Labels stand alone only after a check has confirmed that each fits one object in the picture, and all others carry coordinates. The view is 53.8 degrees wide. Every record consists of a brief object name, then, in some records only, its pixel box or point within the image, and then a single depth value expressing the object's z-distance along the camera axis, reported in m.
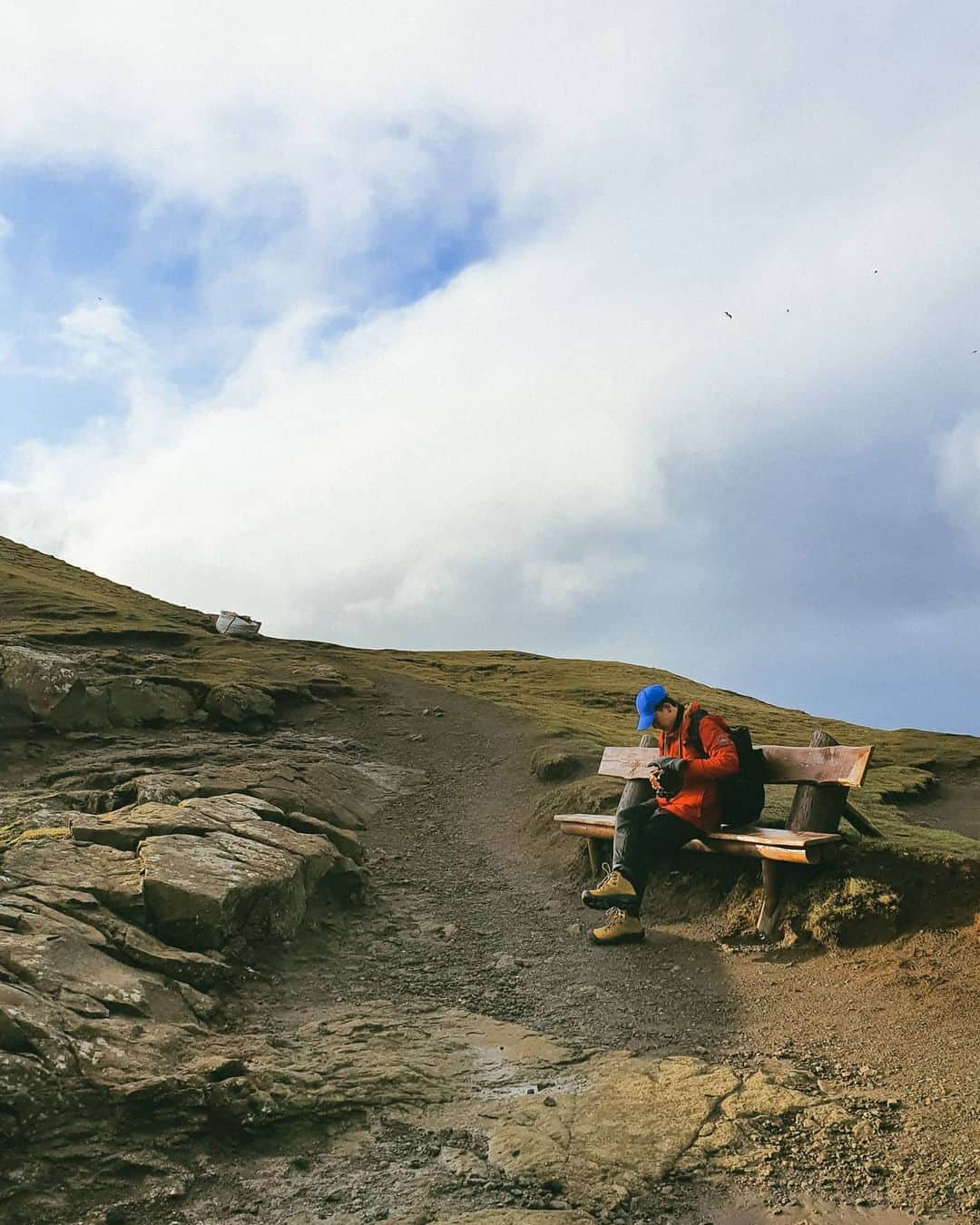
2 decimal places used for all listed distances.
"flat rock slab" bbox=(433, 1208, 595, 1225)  4.51
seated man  8.77
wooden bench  8.13
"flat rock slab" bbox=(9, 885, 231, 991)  7.00
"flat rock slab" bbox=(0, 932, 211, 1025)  6.15
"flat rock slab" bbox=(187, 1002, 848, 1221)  5.00
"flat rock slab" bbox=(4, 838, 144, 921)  7.72
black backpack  9.00
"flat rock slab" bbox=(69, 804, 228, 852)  8.90
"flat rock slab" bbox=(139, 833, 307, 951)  7.79
